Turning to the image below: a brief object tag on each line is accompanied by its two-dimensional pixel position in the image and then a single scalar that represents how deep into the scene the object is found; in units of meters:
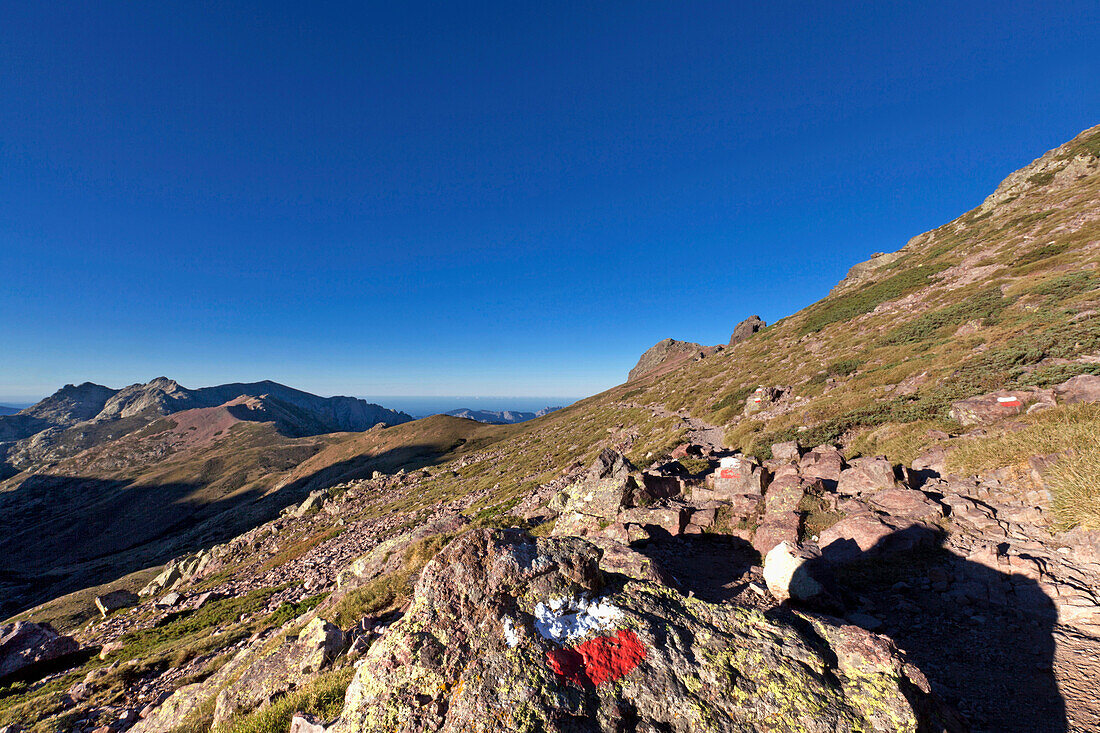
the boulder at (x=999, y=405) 14.80
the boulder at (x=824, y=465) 15.47
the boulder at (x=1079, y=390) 13.94
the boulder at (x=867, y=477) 13.64
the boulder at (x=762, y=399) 35.84
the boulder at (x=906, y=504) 11.47
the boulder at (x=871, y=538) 10.90
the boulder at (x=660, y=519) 15.43
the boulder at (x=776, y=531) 12.80
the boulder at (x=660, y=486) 18.14
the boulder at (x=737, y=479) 16.48
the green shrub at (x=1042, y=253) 37.03
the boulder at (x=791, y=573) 9.39
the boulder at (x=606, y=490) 17.27
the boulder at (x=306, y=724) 5.12
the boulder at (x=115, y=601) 31.49
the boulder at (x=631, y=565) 7.75
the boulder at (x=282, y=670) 7.49
